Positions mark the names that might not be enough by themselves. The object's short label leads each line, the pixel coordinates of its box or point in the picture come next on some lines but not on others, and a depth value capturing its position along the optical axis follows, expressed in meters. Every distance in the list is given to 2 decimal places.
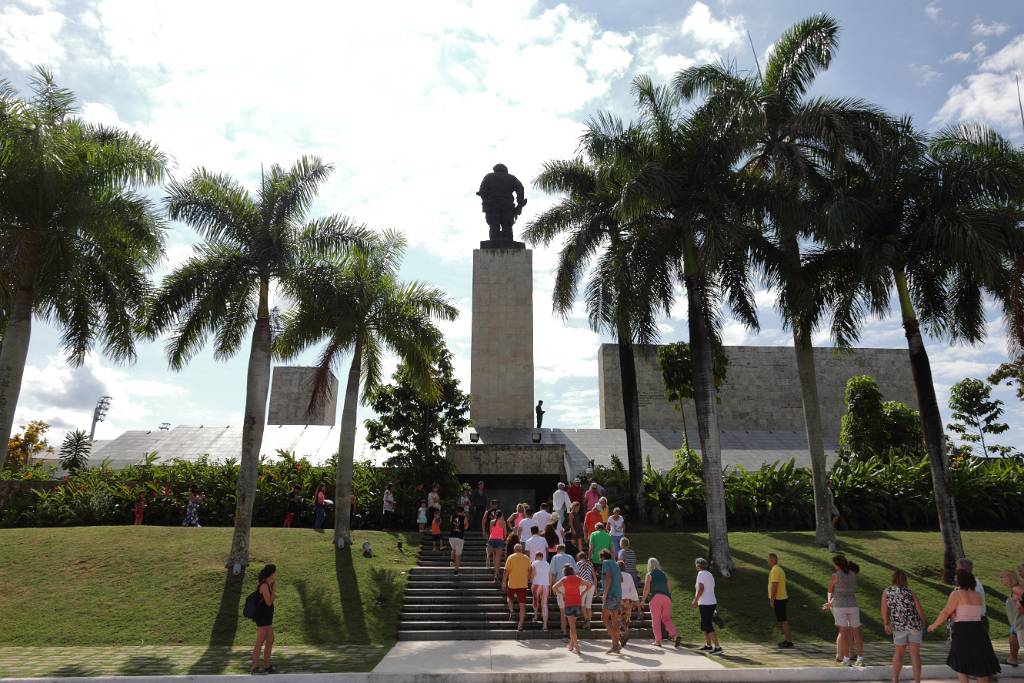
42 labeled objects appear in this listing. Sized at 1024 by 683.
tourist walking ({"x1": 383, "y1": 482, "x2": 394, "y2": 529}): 19.47
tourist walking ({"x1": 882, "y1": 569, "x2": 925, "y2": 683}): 7.96
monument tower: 27.66
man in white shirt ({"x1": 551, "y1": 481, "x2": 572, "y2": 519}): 16.72
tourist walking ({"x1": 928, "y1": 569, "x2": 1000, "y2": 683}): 6.89
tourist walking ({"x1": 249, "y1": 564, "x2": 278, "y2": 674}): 8.95
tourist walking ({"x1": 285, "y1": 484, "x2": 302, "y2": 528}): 19.31
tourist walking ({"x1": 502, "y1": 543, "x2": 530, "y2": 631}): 11.93
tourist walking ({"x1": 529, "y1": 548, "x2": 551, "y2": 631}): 12.05
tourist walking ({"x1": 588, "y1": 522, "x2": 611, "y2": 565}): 13.05
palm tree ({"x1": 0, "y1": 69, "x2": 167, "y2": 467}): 13.59
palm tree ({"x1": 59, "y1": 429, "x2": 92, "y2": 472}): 26.00
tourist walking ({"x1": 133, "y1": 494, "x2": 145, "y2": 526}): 18.81
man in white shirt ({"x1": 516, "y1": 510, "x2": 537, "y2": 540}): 13.77
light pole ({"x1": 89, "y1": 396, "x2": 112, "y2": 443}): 54.12
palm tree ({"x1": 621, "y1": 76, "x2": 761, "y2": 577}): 15.31
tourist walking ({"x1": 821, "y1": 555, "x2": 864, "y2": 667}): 9.32
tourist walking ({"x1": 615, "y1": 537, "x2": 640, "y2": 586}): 11.53
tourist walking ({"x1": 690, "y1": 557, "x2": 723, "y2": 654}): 10.55
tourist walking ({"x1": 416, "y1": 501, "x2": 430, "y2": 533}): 18.66
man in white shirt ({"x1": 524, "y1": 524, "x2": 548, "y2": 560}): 12.46
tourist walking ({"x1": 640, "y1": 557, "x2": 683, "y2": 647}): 10.88
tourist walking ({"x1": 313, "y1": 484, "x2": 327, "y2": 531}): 18.72
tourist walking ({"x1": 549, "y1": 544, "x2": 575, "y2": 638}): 11.30
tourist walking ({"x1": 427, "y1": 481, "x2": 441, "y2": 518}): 17.95
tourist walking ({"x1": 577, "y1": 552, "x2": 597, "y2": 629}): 11.12
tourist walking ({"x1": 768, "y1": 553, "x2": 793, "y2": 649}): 10.83
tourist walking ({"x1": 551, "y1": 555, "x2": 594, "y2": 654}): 10.61
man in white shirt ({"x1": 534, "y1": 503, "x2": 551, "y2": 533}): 13.92
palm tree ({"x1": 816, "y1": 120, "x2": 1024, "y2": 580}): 14.47
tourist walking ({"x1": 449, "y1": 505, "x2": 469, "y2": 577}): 15.05
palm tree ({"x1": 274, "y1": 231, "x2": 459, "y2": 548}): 15.97
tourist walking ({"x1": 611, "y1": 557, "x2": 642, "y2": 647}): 11.31
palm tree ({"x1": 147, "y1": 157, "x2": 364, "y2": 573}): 15.35
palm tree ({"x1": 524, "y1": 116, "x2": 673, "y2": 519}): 16.91
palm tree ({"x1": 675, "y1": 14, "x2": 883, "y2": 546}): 15.99
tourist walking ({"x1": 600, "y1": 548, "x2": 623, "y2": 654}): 10.48
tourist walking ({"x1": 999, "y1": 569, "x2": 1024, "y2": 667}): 9.16
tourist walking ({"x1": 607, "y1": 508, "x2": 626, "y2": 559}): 14.16
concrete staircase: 12.23
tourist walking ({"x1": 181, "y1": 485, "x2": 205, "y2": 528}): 18.72
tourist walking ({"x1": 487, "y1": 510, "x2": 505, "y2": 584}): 14.63
